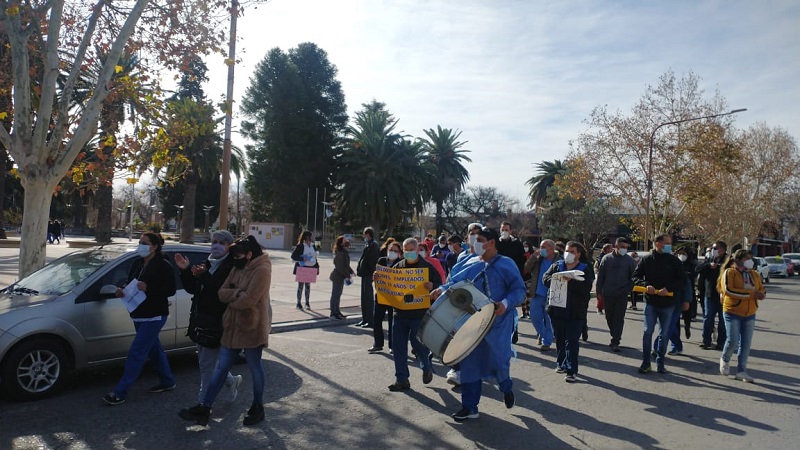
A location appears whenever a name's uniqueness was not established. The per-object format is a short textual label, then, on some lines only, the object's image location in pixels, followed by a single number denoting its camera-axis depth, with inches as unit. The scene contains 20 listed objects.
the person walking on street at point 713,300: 397.4
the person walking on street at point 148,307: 226.4
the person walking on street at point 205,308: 205.0
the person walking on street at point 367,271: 415.5
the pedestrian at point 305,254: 510.4
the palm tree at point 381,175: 1987.0
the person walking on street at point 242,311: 199.3
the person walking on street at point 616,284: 373.7
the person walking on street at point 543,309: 368.5
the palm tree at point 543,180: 2290.8
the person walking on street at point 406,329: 260.7
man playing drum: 215.9
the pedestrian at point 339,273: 474.6
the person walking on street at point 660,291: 302.5
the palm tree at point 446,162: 2347.4
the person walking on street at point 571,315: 280.7
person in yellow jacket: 297.4
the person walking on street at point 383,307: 309.0
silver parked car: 226.1
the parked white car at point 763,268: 1242.7
